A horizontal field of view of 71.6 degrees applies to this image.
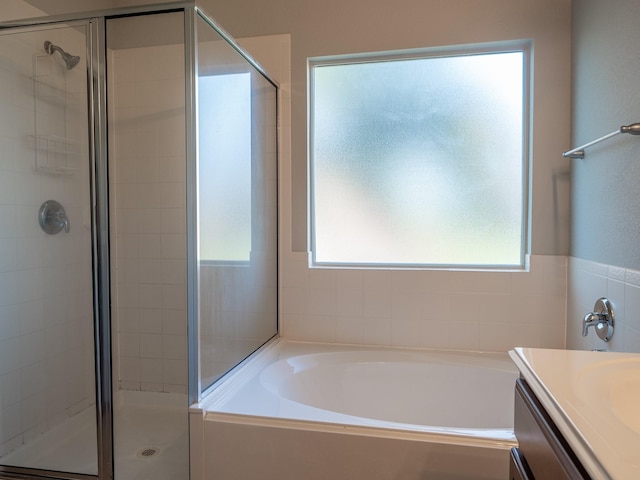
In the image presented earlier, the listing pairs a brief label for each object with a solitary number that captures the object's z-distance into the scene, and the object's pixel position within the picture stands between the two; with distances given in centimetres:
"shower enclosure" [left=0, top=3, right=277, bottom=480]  182
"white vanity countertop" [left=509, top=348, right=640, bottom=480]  59
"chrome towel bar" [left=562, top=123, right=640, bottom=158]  139
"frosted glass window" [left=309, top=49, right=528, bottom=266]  238
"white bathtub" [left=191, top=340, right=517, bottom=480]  150
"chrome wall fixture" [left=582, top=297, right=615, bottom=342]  165
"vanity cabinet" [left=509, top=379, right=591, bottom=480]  70
